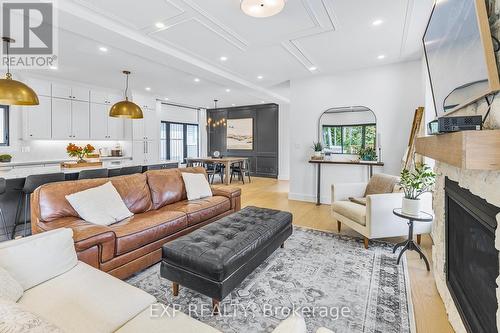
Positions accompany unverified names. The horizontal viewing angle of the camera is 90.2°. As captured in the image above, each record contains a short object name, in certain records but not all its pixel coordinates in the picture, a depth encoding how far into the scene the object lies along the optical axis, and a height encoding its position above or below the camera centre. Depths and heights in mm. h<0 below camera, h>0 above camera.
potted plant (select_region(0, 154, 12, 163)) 4569 +45
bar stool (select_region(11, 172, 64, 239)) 2963 -294
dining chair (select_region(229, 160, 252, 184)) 8025 -261
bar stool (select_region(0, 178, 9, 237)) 2676 -267
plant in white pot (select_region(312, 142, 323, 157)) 5118 +251
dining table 7295 -2
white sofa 1095 -705
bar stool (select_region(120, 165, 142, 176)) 4074 -154
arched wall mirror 4785 +642
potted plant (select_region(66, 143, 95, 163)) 4406 +174
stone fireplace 1145 -365
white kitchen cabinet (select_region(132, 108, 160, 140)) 6852 +975
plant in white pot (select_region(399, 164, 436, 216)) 2396 -240
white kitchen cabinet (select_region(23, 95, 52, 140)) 5109 +858
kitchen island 3002 -273
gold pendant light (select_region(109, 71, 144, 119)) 4383 +892
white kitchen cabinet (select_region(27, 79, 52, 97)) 5125 +1557
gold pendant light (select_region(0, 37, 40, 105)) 2768 +765
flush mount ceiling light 2350 +1490
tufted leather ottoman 1761 -726
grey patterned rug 1728 -1086
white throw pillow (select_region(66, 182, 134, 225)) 2350 -437
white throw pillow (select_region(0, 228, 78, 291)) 1358 -562
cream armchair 2785 -661
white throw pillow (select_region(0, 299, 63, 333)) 700 -472
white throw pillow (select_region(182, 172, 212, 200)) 3492 -361
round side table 2395 -614
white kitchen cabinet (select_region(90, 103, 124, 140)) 6199 +945
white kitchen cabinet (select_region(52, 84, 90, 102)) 5482 +1571
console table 4615 -48
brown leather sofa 2016 -584
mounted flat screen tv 1121 +608
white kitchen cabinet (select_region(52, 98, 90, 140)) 5508 +959
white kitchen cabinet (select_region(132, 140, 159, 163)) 6905 +273
